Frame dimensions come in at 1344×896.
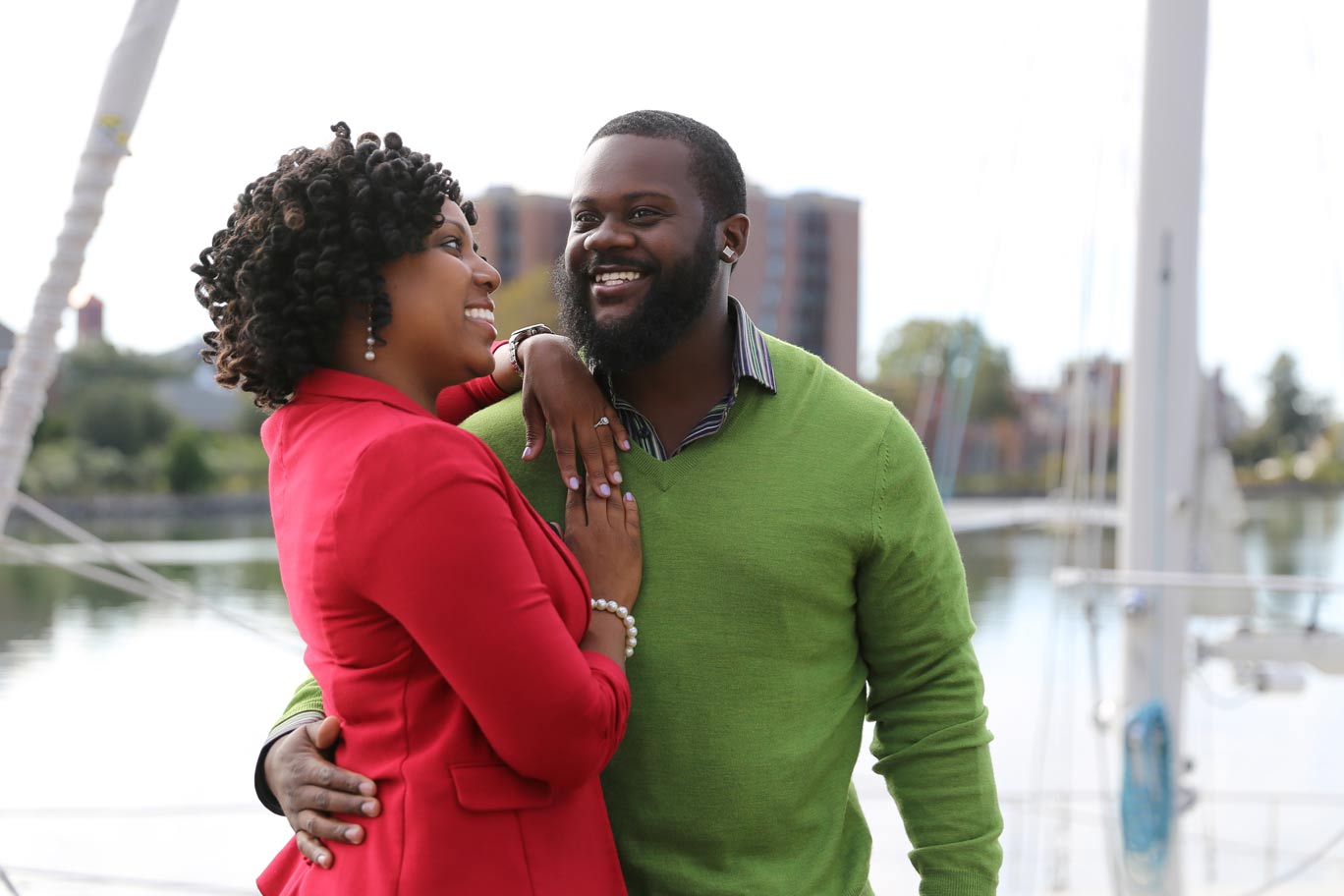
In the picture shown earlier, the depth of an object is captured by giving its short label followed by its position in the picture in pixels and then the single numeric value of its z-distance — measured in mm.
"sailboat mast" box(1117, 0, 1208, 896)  3398
